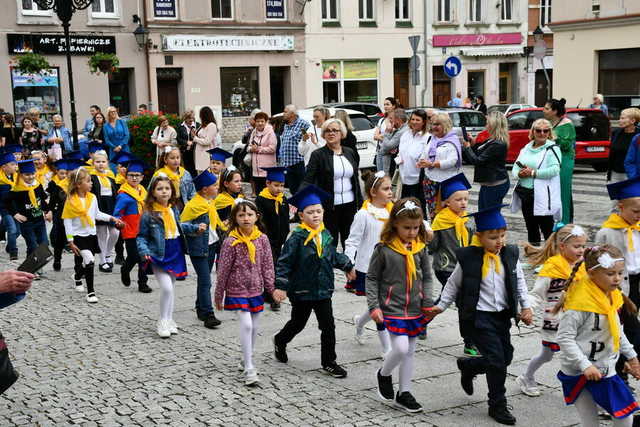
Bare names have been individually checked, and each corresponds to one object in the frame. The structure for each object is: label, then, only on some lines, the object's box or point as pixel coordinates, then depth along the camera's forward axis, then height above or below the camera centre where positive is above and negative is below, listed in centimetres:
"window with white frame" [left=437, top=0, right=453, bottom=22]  4059 +525
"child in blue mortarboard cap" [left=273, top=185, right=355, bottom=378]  657 -125
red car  2025 -71
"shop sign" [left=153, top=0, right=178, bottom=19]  3300 +469
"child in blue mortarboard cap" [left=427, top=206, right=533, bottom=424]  554 -131
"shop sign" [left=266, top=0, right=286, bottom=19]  3578 +492
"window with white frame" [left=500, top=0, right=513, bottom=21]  4216 +541
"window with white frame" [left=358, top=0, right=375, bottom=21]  3838 +512
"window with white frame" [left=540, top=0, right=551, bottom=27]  4300 +540
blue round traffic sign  2098 +125
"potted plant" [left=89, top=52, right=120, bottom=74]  2314 +179
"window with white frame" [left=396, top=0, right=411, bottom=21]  3944 +519
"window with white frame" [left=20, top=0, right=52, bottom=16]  2989 +436
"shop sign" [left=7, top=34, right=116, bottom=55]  2941 +307
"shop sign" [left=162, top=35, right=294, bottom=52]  3338 +332
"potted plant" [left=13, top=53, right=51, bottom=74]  2148 +167
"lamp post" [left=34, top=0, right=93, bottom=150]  1442 +215
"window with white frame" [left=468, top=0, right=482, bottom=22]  4131 +531
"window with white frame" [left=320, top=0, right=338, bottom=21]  3750 +504
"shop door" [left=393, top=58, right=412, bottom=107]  4000 +181
